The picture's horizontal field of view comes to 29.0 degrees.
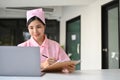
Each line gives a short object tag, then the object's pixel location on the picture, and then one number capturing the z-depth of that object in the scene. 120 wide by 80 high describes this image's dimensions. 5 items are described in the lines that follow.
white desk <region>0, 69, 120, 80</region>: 1.32
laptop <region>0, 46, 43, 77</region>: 1.43
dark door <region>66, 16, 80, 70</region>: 7.25
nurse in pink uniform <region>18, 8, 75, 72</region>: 1.99
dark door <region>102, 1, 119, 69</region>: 4.98
